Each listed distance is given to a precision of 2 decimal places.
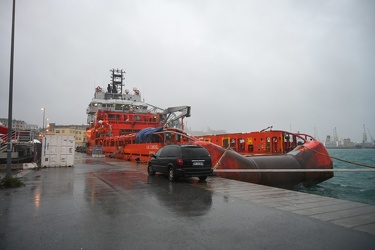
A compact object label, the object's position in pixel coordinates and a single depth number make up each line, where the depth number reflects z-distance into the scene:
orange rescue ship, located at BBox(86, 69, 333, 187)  13.86
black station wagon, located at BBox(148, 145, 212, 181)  10.58
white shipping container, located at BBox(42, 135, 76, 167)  17.55
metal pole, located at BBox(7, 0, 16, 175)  9.77
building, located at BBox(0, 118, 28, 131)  135.45
